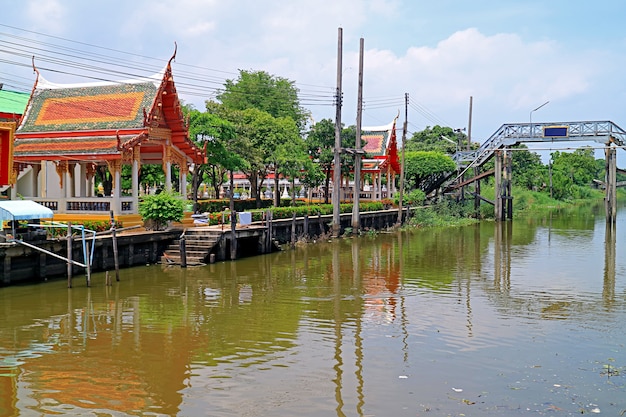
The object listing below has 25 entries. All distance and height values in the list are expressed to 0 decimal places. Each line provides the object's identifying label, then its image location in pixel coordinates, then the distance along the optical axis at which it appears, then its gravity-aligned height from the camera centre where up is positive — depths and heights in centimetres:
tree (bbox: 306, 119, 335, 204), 3716 +325
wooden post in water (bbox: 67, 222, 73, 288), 1692 -153
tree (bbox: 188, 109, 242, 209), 3029 +291
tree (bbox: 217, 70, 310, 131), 5456 +893
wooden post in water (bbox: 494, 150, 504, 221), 4214 +14
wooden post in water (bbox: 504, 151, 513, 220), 4269 +110
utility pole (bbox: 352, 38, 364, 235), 3066 +219
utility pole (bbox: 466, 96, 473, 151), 4834 +518
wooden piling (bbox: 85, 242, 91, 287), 1703 -199
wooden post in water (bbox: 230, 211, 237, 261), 2244 -147
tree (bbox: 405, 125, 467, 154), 6588 +660
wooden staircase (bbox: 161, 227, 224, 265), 2153 -170
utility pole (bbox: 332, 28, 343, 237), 2884 +295
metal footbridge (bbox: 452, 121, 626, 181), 3762 +389
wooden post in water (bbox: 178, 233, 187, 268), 2102 -184
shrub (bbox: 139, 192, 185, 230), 2195 -46
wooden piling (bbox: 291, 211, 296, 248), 2701 -137
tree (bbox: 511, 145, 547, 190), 7050 +306
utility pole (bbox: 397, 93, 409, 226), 3712 +112
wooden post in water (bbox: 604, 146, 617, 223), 3778 +95
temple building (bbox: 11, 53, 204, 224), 2297 +225
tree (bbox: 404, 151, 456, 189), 4422 +242
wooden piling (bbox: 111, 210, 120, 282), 1778 -149
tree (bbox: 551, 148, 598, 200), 7031 +347
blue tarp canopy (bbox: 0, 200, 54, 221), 1659 -40
